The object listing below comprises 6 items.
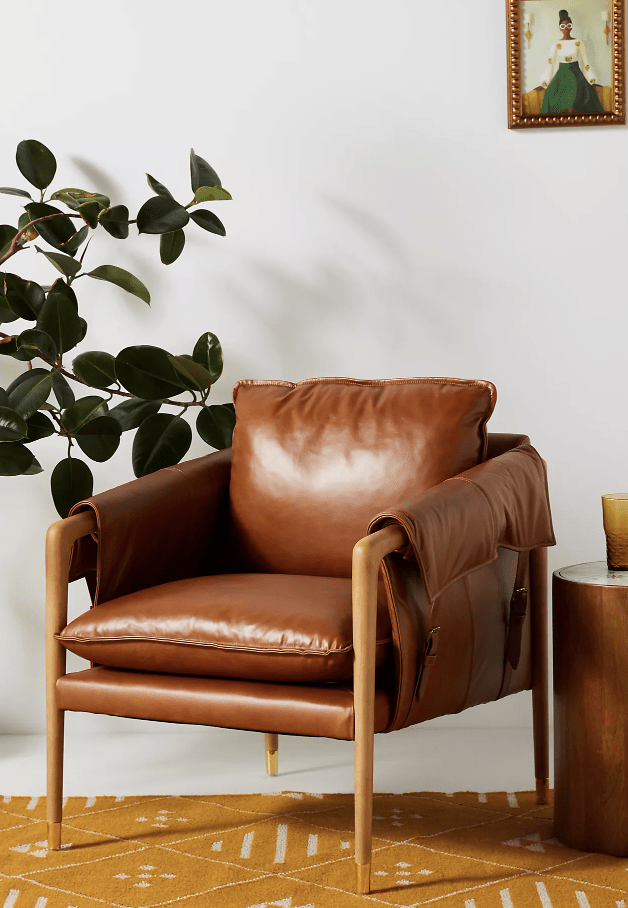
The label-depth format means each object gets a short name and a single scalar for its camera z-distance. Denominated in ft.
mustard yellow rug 11.47
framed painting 14.47
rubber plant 13.30
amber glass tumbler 12.24
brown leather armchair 11.49
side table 11.80
